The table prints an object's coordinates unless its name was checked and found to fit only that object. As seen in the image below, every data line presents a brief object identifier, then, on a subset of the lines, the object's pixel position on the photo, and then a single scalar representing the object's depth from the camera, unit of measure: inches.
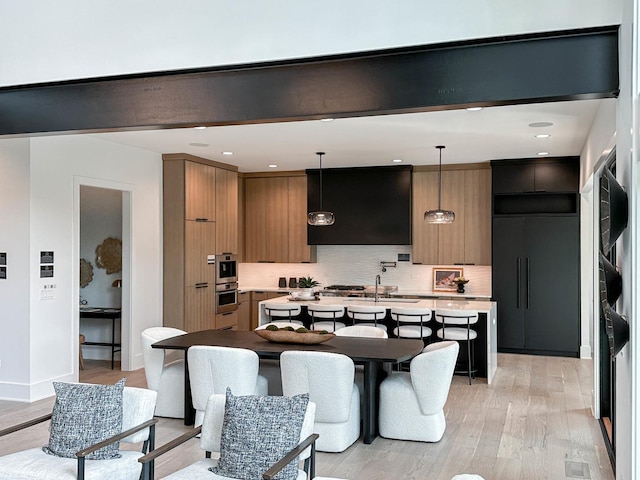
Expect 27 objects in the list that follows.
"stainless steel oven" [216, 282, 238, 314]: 349.7
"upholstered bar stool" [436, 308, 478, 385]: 267.1
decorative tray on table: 205.2
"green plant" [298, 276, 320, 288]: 376.5
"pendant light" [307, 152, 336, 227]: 313.0
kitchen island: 276.8
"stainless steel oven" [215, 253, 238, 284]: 347.9
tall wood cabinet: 316.8
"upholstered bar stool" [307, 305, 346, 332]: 287.7
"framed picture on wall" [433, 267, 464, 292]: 369.7
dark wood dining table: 192.7
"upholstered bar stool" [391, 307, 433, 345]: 273.3
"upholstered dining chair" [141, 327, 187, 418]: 217.3
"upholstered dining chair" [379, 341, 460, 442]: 188.9
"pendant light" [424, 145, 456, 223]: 298.0
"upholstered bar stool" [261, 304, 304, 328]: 292.7
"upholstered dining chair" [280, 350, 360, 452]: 178.7
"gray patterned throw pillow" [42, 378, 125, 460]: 130.6
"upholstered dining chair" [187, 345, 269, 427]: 187.9
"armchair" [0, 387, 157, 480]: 121.9
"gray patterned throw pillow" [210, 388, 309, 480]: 121.1
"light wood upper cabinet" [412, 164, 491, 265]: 355.9
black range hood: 362.9
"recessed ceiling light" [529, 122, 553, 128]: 240.5
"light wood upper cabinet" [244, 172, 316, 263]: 389.7
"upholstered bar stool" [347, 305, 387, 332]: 285.0
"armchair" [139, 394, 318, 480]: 120.7
